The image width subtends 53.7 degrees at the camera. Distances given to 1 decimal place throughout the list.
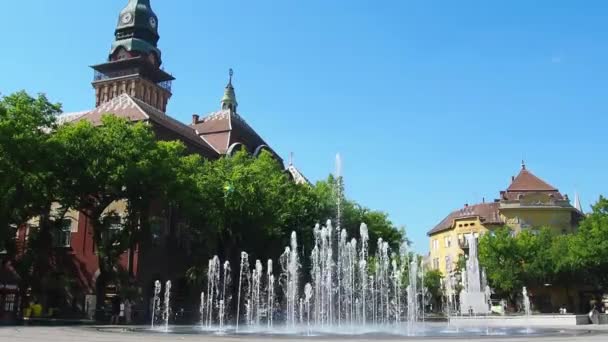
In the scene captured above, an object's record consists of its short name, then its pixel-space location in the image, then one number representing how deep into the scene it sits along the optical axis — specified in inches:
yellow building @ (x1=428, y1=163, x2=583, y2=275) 2415.1
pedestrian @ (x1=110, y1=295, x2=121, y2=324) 1201.8
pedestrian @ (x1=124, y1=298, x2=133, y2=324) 1255.0
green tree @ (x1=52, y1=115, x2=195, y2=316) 1193.4
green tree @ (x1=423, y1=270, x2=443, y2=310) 2735.0
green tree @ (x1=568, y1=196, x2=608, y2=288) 1739.7
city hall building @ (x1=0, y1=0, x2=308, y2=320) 1454.2
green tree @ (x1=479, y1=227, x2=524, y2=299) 1903.3
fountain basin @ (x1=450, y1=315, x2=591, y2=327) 1154.7
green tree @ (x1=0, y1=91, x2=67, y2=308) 1149.7
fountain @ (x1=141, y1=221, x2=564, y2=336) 1282.0
